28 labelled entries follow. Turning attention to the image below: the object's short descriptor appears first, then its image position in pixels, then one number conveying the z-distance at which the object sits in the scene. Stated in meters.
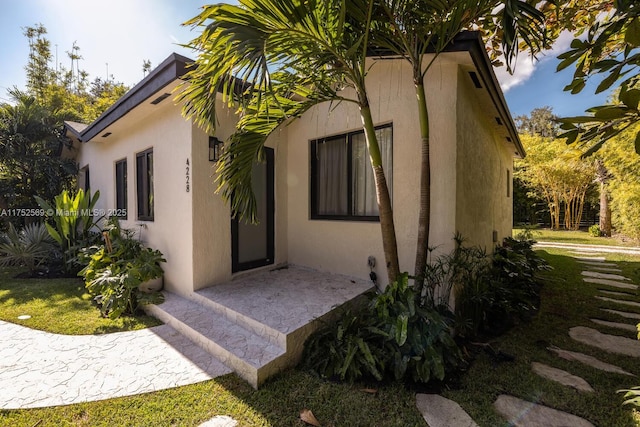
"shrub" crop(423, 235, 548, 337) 3.93
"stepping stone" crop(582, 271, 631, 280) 7.02
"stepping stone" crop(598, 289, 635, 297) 5.77
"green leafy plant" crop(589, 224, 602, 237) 15.78
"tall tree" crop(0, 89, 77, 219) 9.52
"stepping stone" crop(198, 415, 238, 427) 2.50
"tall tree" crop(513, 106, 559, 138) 35.44
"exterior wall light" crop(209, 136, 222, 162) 5.12
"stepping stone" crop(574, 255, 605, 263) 9.15
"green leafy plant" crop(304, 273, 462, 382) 3.02
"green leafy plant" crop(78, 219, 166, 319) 4.55
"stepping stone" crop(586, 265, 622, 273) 7.66
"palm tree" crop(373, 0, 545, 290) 2.64
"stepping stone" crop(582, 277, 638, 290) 6.30
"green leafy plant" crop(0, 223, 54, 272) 7.44
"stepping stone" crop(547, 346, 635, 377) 3.24
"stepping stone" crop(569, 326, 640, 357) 3.70
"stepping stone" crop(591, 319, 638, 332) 4.29
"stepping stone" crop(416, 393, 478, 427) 2.50
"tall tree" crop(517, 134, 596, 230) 16.69
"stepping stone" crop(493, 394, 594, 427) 2.47
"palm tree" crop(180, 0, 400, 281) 2.59
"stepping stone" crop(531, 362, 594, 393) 2.95
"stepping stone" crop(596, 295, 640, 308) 5.27
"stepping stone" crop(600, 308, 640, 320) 4.72
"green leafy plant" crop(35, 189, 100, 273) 7.28
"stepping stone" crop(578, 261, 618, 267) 8.37
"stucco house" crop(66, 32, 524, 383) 4.27
